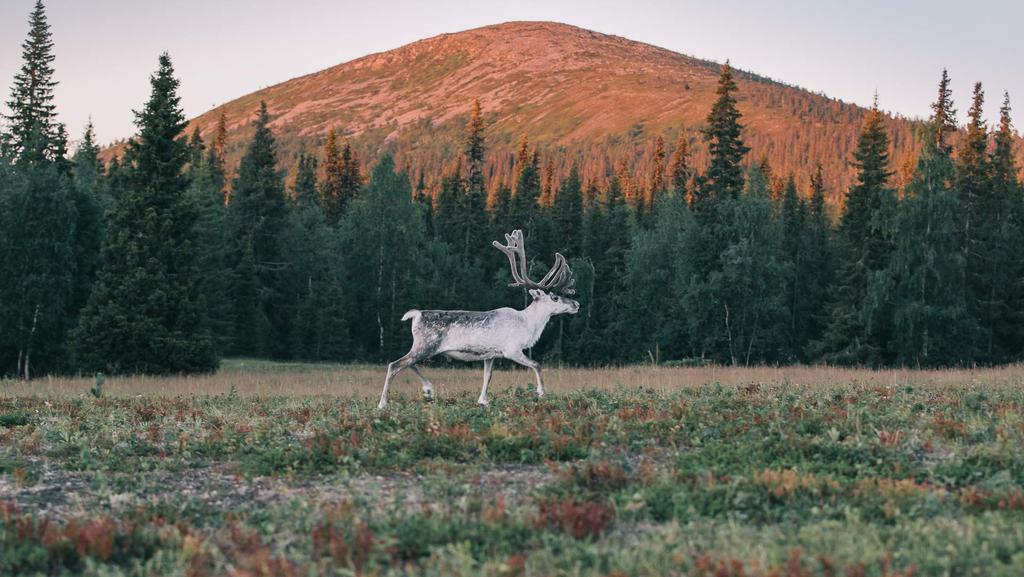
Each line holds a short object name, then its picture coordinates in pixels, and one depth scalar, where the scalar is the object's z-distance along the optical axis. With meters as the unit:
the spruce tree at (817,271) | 77.62
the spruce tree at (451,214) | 88.69
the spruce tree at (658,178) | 104.44
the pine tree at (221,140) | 109.71
